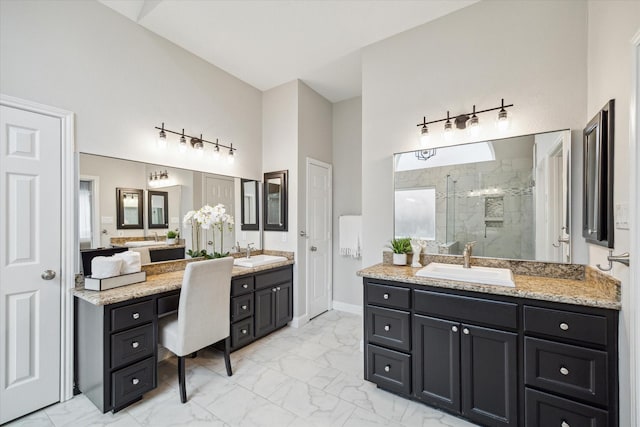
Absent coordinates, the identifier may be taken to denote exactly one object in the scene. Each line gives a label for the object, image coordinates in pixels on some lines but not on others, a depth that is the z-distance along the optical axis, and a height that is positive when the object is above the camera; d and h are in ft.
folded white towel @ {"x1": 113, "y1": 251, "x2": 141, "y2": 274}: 7.04 -1.27
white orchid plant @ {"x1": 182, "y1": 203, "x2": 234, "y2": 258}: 9.52 -0.34
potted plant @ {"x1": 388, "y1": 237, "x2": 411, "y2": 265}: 8.00 -1.11
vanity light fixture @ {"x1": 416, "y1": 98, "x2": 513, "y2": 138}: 6.88 +2.44
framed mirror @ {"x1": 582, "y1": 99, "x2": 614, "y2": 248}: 4.82 +0.63
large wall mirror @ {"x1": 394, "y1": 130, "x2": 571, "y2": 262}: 6.43 +0.41
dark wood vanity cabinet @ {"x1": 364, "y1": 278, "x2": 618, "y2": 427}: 4.69 -2.88
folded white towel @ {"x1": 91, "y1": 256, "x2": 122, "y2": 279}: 6.53 -1.27
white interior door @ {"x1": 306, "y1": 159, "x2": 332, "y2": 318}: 12.12 -1.12
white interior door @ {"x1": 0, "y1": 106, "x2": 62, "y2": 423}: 5.89 -1.07
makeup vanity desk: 6.01 -2.89
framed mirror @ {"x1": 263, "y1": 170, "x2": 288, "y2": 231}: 11.62 +0.53
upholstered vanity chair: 6.68 -2.63
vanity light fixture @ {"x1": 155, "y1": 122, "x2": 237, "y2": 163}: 8.63 +2.50
